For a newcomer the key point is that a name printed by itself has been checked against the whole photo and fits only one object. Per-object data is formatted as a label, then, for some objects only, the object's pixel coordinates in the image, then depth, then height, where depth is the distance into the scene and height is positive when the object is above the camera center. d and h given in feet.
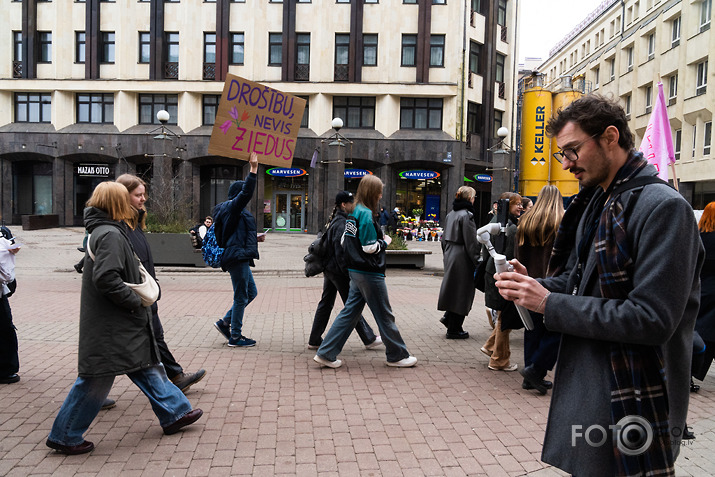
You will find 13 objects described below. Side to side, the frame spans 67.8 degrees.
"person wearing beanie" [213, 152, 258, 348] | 20.18 -1.20
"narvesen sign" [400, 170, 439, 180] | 102.68 +8.41
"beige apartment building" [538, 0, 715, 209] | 99.84 +33.72
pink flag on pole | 20.85 +3.30
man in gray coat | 5.49 -0.96
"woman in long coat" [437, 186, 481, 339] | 21.99 -1.70
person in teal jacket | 17.60 -2.21
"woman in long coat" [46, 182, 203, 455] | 11.36 -2.50
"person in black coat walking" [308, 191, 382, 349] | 19.51 -2.31
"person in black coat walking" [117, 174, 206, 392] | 13.99 -1.12
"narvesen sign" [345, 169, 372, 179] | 102.27 +8.37
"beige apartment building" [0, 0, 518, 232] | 101.19 +24.49
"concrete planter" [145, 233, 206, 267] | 48.75 -3.51
